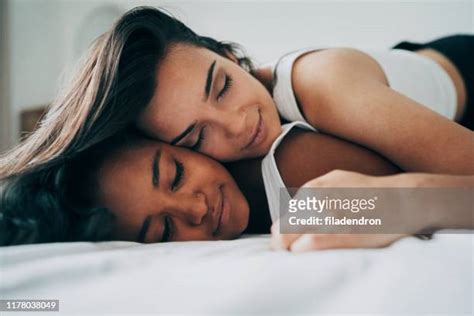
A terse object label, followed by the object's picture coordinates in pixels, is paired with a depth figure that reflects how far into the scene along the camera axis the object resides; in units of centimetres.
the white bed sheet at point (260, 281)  27
